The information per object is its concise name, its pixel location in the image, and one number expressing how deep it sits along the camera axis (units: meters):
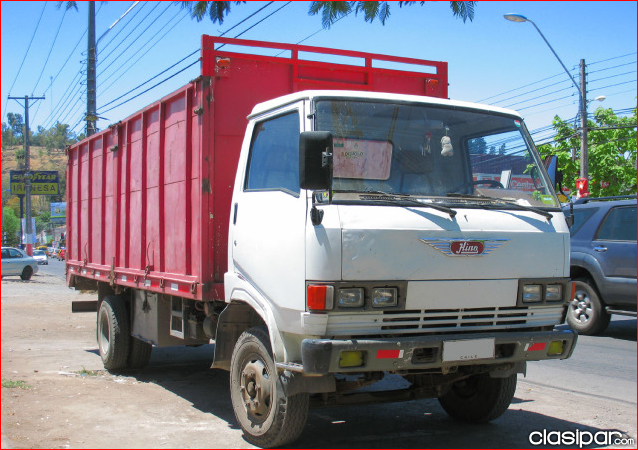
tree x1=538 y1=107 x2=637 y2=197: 24.88
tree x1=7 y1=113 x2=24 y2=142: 142.38
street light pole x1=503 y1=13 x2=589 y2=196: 21.95
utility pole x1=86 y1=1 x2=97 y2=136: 19.30
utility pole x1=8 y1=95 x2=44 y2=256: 41.11
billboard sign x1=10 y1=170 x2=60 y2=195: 51.59
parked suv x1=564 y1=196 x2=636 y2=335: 10.37
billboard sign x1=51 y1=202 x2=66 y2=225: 91.75
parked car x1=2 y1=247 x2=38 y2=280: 29.27
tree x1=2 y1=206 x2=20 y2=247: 75.31
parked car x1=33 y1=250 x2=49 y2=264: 51.52
